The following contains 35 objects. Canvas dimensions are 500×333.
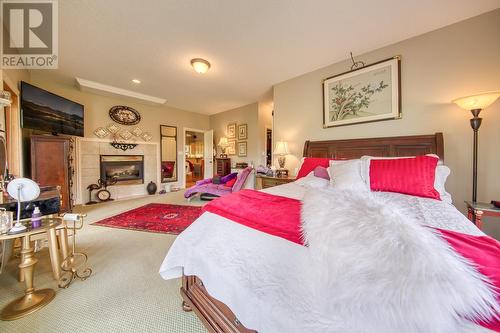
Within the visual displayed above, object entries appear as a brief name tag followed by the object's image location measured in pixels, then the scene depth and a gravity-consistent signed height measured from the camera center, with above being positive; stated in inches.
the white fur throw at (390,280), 18.3 -13.8
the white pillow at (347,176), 71.4 -5.7
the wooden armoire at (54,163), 113.4 +0.9
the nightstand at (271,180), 121.1 -12.4
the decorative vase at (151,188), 196.5 -26.7
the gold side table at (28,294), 47.7 -38.0
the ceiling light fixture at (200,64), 111.2 +62.5
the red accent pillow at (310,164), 98.8 -0.8
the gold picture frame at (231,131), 222.6 +41.1
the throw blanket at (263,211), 36.9 -12.5
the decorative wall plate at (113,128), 173.9 +35.4
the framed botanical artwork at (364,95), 94.3 +39.2
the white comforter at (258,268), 26.4 -20.1
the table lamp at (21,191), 48.0 -7.4
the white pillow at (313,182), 80.7 -9.0
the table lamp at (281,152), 132.7 +8.0
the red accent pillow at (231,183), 163.9 -18.3
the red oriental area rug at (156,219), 106.3 -36.9
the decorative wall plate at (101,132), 166.9 +29.9
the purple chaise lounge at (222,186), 151.8 -20.9
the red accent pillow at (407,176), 64.2 -5.3
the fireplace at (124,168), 174.2 -4.3
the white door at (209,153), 239.0 +14.3
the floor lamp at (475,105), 67.1 +21.9
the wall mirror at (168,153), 213.9 +13.1
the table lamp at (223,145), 229.1 +23.8
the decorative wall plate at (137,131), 189.2 +34.8
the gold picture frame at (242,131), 209.4 +37.5
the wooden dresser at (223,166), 224.5 -3.5
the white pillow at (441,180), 66.4 -7.1
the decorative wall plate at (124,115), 174.8 +49.8
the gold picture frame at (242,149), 211.6 +17.1
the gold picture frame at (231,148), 223.1 +19.2
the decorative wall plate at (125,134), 180.9 +30.1
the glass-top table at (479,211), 61.2 -17.2
